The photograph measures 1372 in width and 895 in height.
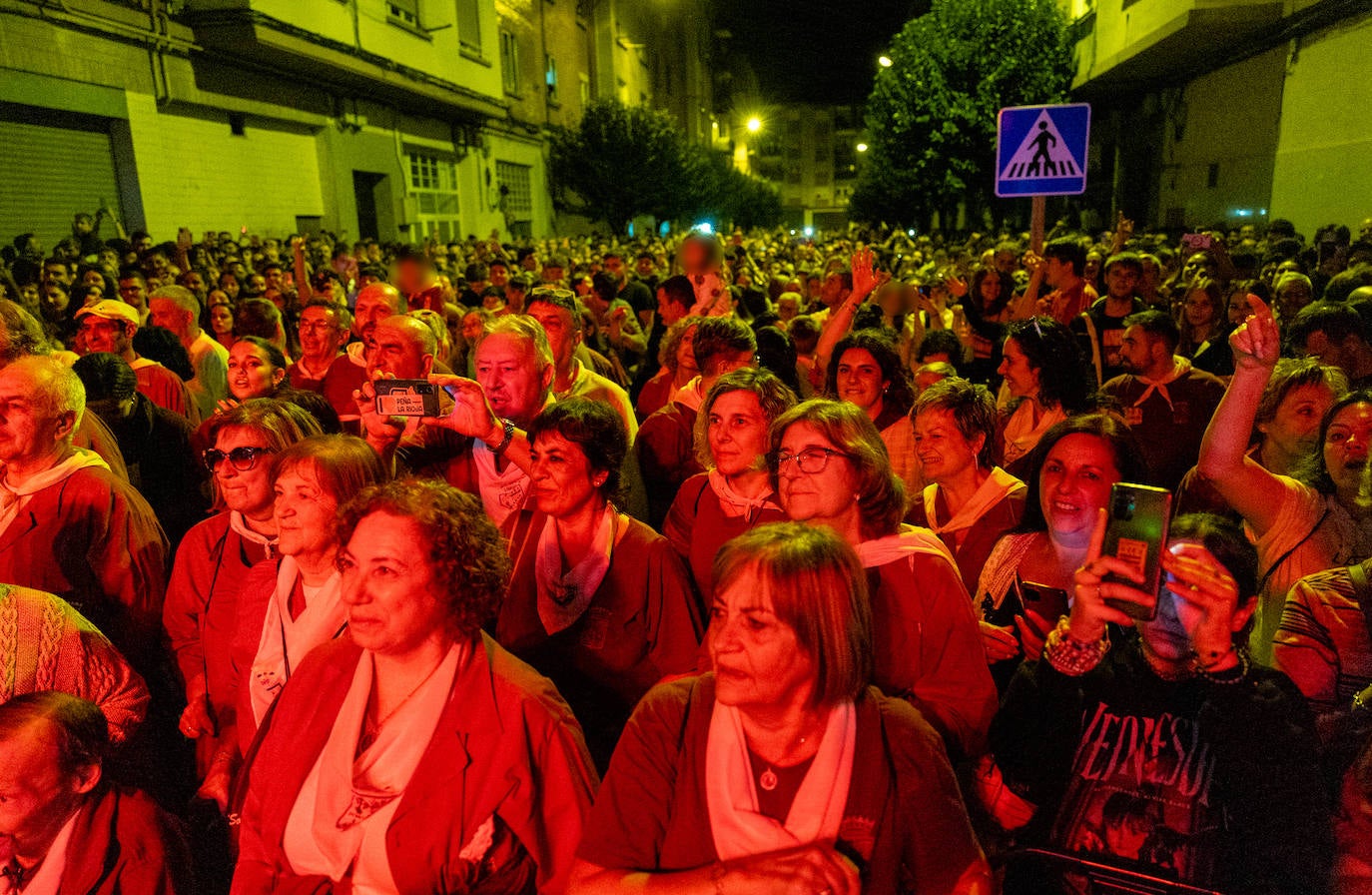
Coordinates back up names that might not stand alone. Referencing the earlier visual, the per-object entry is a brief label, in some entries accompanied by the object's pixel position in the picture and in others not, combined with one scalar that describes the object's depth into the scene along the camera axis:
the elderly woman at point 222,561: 3.00
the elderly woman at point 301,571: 2.72
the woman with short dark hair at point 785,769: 1.86
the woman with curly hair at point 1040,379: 4.32
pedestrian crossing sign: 6.96
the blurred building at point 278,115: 11.15
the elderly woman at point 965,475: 3.33
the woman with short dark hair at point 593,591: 2.95
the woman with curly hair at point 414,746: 2.09
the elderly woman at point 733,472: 3.44
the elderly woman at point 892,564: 2.44
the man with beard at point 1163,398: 4.78
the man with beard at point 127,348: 5.24
